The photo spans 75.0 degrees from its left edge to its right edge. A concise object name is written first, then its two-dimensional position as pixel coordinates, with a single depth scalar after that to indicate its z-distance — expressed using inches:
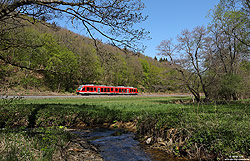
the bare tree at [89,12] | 169.9
